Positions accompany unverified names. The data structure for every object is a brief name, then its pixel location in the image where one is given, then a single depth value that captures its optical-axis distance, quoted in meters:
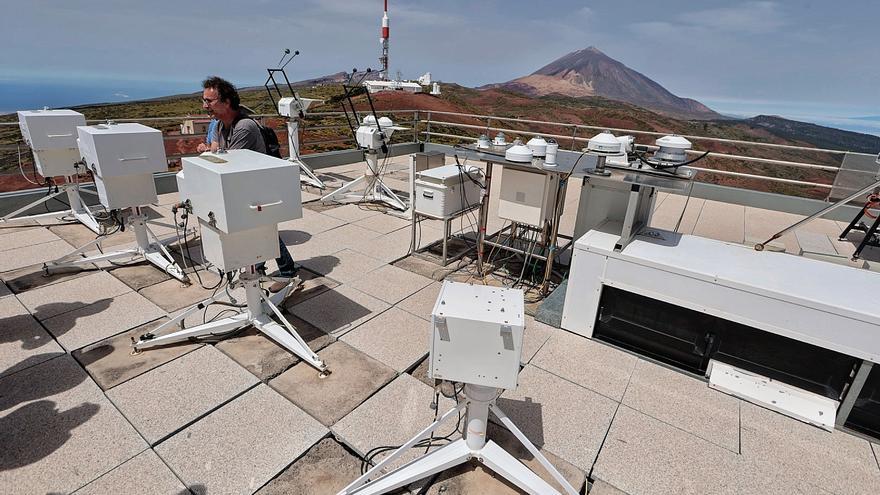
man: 2.65
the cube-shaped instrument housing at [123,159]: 2.82
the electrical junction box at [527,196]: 3.04
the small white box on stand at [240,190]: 1.88
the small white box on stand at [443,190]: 3.44
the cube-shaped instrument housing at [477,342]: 1.34
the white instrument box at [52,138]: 3.36
